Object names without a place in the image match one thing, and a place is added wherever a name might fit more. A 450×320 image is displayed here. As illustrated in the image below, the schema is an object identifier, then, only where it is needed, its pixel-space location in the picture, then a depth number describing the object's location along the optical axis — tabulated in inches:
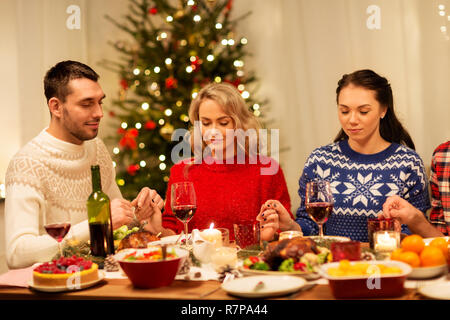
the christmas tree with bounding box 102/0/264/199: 161.6
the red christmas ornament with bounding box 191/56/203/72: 161.5
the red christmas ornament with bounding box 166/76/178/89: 160.1
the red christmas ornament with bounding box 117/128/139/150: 164.2
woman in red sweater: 96.8
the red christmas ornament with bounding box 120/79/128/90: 170.6
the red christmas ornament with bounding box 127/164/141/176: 166.1
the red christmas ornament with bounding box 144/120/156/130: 161.3
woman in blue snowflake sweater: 91.7
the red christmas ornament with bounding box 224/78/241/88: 162.9
